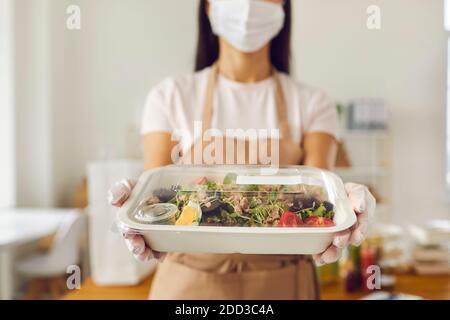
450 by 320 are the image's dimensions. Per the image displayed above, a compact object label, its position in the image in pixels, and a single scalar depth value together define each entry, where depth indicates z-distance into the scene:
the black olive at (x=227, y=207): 0.41
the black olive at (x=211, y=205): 0.41
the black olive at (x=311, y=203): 0.41
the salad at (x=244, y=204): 0.40
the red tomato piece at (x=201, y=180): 0.43
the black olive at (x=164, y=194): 0.42
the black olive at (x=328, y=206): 0.41
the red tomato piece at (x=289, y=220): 0.39
